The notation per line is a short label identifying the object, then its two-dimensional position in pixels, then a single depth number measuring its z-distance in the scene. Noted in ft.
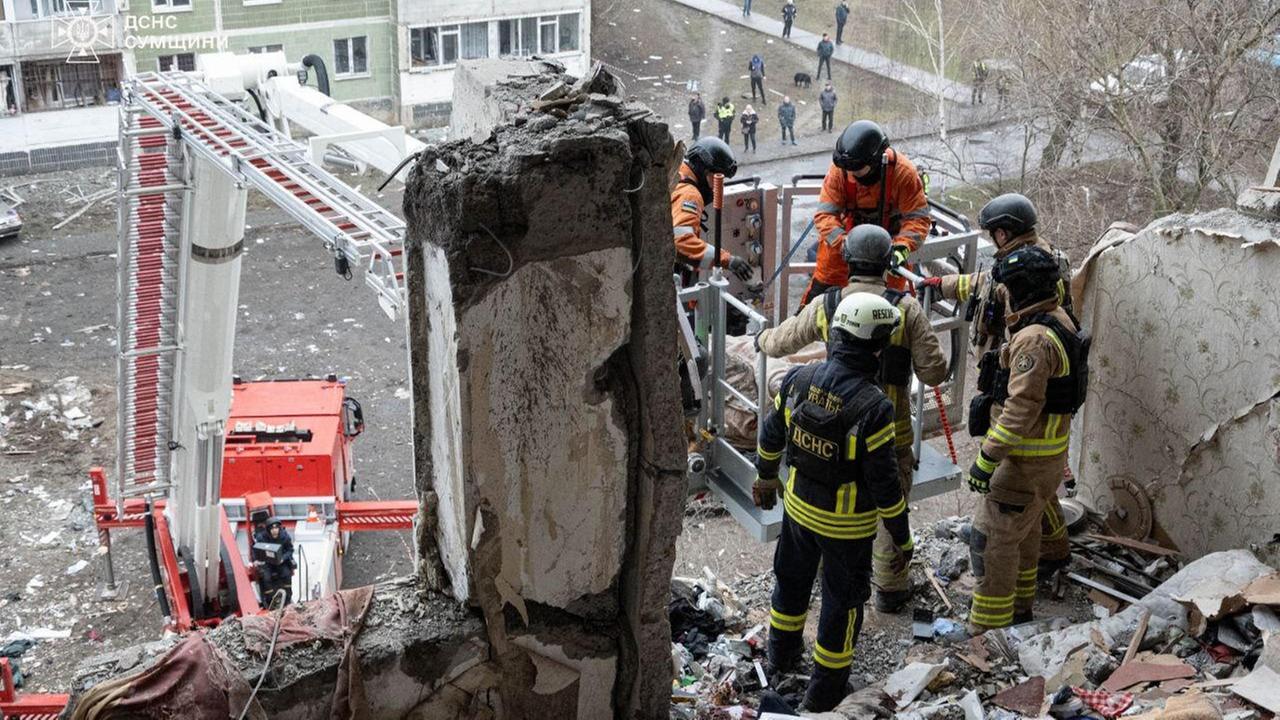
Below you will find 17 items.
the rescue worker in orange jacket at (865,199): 24.20
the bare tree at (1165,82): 54.29
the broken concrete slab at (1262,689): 18.69
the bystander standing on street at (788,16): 93.86
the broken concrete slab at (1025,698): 20.29
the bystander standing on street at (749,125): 77.97
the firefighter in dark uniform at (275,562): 34.14
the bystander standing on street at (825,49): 86.84
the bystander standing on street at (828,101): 80.74
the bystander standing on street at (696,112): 76.33
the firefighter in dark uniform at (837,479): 19.27
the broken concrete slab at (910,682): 20.81
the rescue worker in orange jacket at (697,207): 24.23
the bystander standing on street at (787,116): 79.20
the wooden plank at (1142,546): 25.20
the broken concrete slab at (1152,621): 21.99
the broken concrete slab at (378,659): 13.58
